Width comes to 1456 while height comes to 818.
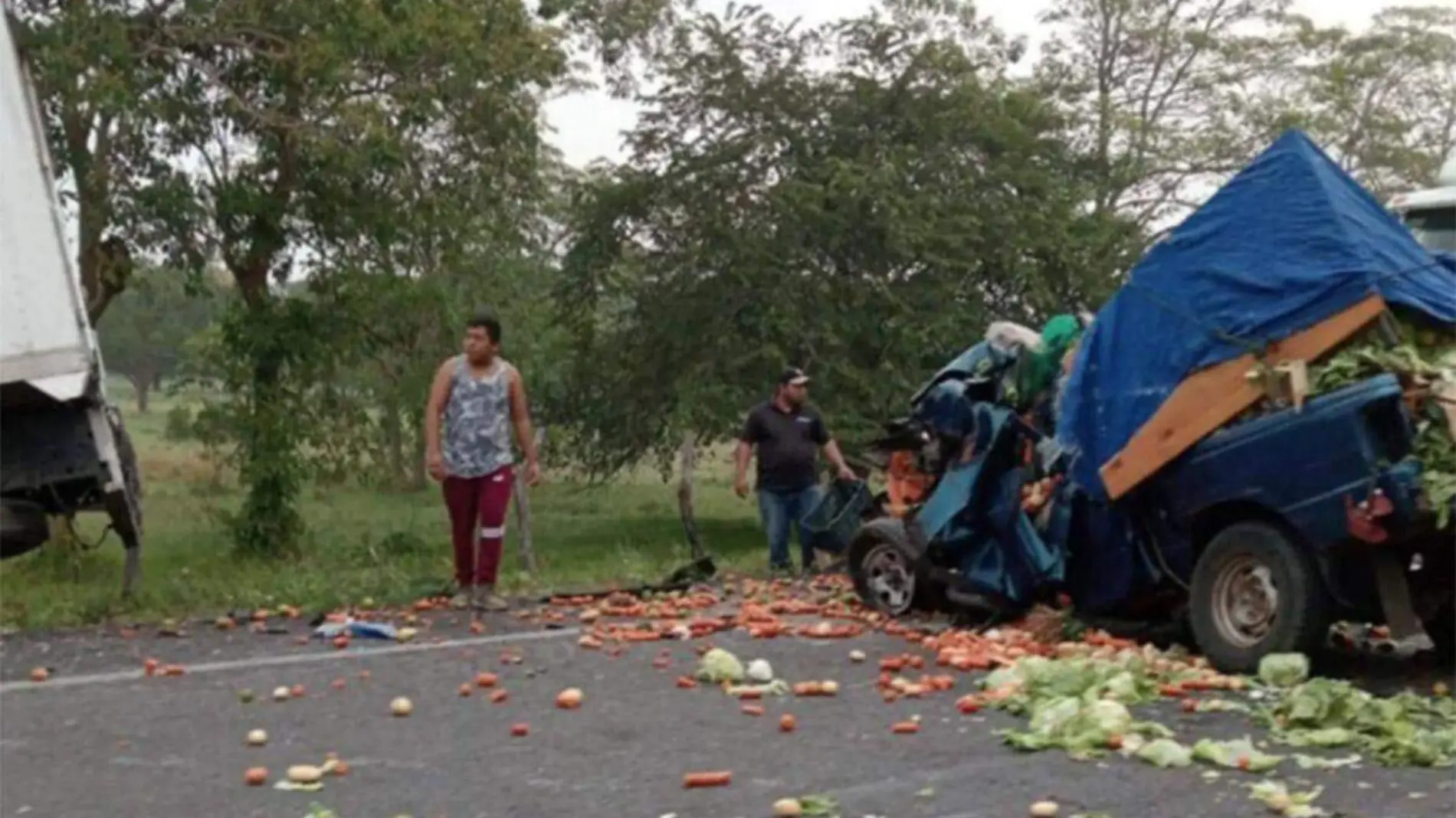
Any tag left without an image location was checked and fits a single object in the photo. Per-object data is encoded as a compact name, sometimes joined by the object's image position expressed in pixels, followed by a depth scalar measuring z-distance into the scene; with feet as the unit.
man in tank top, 38.65
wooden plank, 29.89
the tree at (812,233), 85.10
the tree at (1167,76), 121.19
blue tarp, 30.50
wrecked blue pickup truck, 28.91
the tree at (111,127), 54.70
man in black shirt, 48.16
